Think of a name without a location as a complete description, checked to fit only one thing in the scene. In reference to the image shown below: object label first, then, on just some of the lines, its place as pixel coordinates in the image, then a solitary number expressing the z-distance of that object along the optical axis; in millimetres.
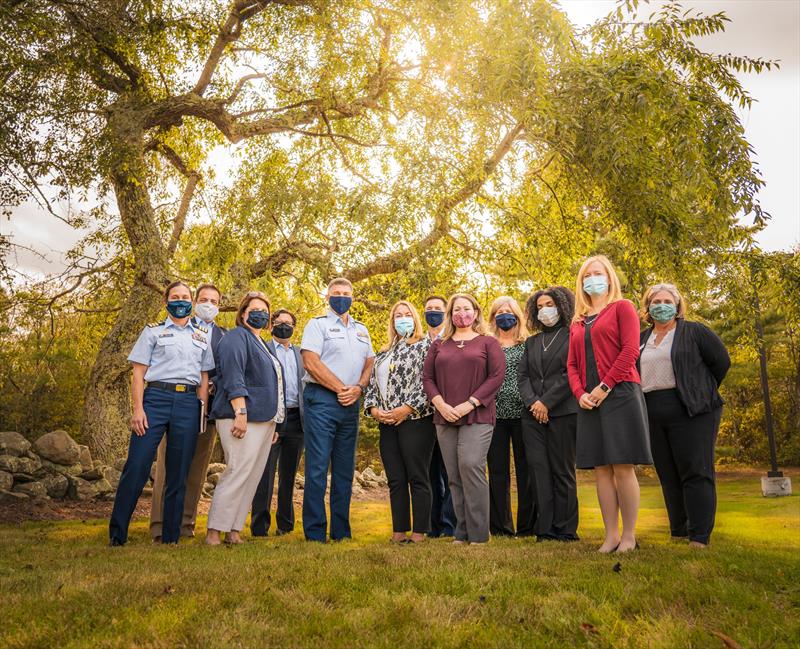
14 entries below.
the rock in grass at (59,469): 10797
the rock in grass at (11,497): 9623
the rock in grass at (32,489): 10062
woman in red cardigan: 4812
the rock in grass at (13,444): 10852
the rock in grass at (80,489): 10469
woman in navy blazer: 5707
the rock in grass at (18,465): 10352
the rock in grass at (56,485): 10335
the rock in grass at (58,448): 11117
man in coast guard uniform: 5953
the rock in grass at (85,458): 11398
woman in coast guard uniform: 5828
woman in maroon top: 5449
